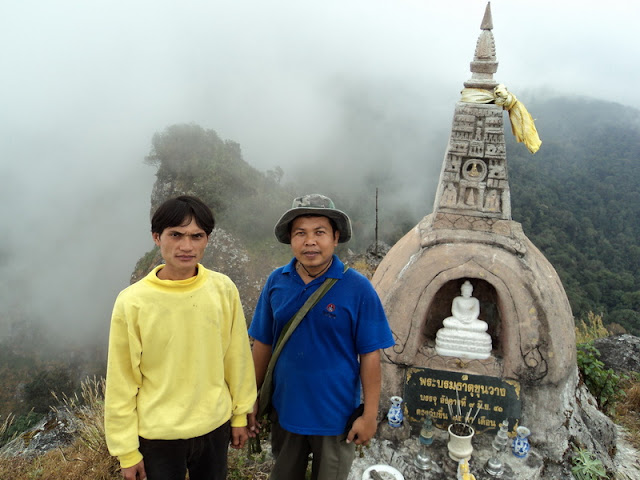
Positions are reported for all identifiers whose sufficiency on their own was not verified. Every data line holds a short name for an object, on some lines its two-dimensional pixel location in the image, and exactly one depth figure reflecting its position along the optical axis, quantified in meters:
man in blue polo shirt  2.36
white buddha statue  4.19
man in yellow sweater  2.09
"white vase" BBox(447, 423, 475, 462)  3.82
